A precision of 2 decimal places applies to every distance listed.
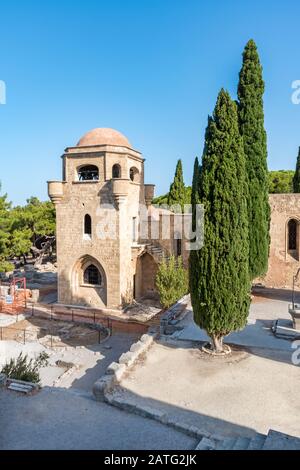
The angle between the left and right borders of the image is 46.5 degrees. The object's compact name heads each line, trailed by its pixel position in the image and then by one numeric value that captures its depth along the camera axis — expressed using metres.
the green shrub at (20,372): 10.53
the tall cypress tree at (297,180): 26.59
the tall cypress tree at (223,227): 11.43
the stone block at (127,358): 11.02
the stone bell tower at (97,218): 20.20
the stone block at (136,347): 12.01
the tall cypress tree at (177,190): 32.44
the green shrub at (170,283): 19.42
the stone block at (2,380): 9.91
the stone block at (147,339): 12.83
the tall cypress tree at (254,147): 18.95
